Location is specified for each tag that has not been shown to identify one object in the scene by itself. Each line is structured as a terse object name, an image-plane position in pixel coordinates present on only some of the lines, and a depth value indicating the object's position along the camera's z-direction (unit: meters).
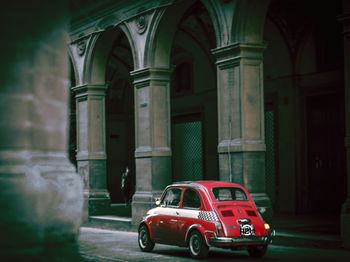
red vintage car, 12.95
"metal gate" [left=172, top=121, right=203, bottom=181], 26.36
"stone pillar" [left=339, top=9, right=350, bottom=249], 13.71
